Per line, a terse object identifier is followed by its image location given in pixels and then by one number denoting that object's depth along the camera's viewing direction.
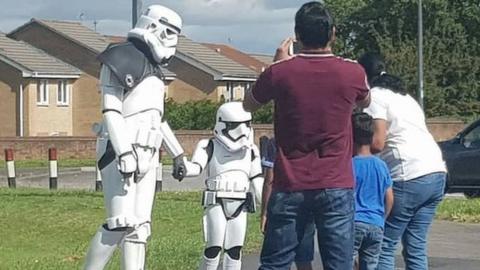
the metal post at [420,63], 36.99
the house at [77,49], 64.12
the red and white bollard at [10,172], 25.73
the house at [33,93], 58.81
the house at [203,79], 69.19
